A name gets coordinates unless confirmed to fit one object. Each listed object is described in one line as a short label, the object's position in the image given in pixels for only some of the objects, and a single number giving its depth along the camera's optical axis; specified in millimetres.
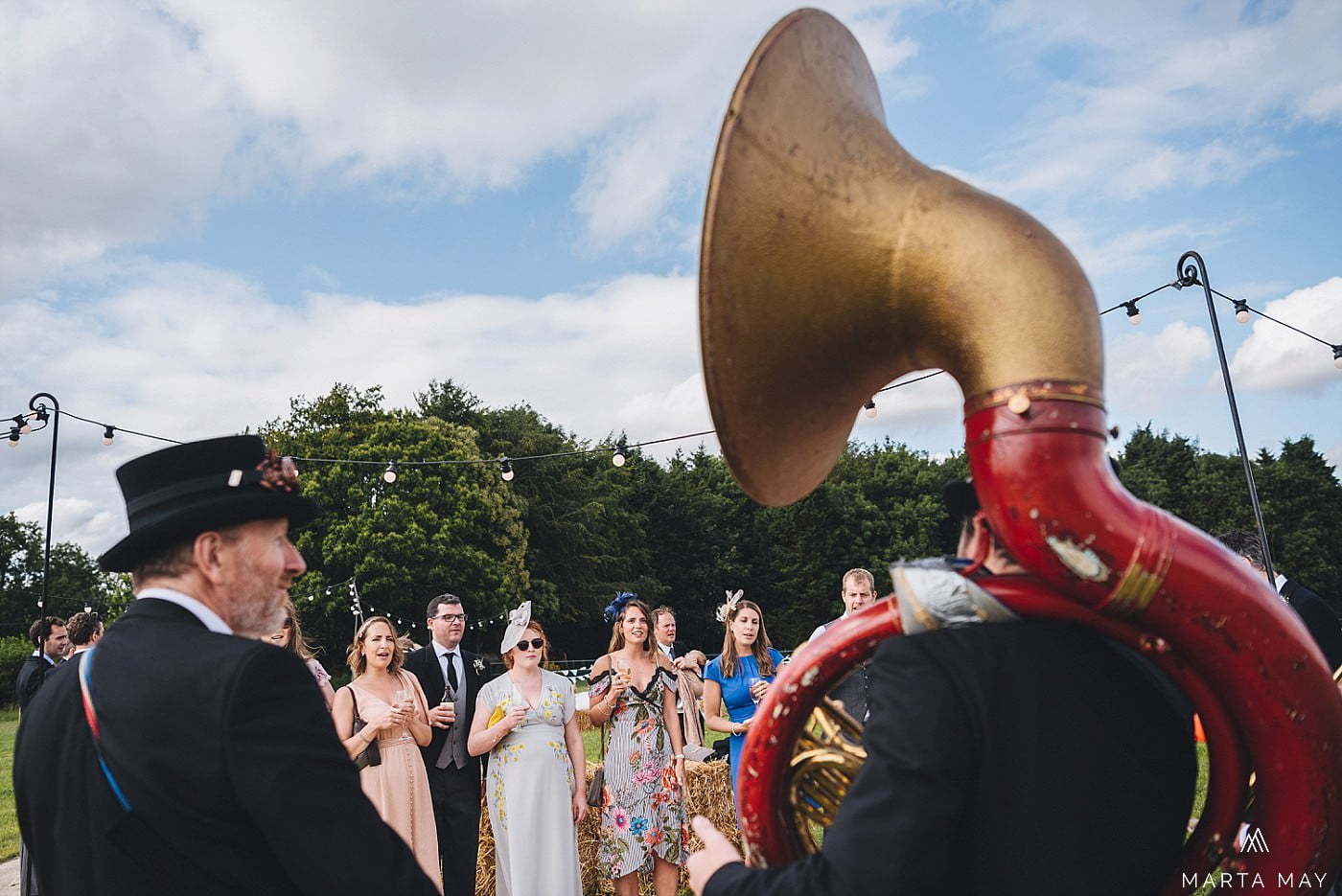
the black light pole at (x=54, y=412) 11866
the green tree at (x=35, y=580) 52219
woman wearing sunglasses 5691
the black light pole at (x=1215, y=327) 8668
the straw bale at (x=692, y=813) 6949
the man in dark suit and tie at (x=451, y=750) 5875
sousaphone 1565
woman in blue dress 6625
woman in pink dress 5453
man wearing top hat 1701
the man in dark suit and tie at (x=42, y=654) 7609
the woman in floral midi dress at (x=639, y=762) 6352
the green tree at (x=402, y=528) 31000
